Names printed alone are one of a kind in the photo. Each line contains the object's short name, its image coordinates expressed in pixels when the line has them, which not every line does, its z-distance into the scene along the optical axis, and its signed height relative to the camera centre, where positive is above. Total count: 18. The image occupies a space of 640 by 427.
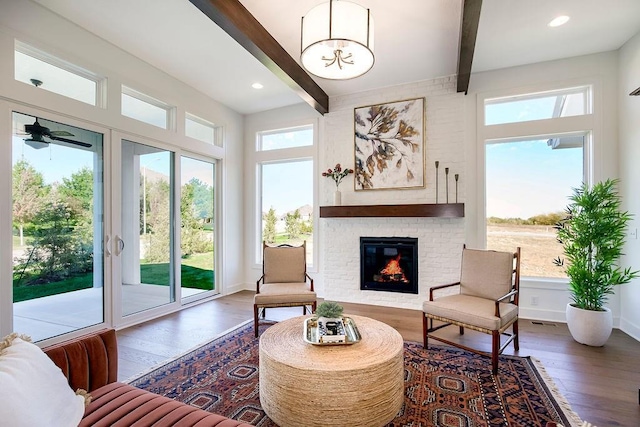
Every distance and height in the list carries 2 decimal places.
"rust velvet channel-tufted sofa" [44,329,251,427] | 1.25 -0.83
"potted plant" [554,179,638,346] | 2.94 -0.49
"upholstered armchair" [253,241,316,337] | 3.57 -0.67
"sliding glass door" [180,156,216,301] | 4.49 -0.18
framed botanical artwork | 4.29 +1.01
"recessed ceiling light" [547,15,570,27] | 2.91 +1.87
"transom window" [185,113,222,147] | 4.59 +1.37
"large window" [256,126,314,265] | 5.16 +0.48
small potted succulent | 2.27 -0.79
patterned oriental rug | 1.91 -1.26
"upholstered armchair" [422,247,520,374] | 2.50 -0.81
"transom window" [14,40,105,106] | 2.78 +1.41
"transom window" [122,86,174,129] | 3.67 +1.38
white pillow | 0.99 -0.62
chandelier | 1.98 +1.19
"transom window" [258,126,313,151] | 5.18 +1.36
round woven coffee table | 1.71 -0.98
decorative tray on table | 2.06 -0.84
